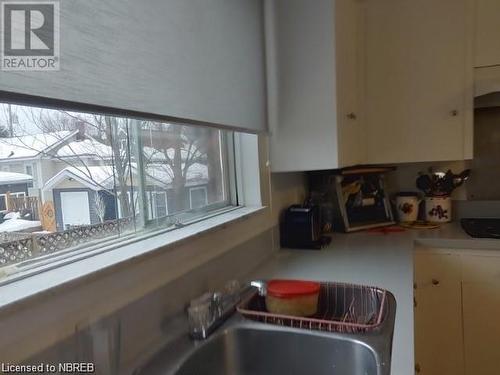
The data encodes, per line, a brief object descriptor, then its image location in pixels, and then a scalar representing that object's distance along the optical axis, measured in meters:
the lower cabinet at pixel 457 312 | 1.69
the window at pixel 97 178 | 0.75
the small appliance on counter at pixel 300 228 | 1.72
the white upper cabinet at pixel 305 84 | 1.53
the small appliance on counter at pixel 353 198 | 2.08
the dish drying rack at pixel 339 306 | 0.95
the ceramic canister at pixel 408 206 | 2.20
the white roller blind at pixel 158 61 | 0.61
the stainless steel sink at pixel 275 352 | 0.80
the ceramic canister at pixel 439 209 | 2.17
